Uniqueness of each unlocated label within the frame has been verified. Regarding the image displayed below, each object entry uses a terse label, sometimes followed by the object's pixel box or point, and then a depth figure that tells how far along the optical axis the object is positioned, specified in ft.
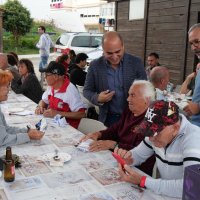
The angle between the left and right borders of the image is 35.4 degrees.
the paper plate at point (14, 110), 12.71
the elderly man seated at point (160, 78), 15.71
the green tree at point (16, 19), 76.54
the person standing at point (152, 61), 23.22
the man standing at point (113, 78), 10.78
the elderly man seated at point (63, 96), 12.06
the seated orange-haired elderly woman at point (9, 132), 8.38
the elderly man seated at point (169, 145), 5.57
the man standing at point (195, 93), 9.04
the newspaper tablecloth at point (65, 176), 5.81
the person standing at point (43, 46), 38.45
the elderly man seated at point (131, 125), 8.39
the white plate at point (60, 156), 7.40
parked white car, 44.91
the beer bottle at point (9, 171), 6.23
